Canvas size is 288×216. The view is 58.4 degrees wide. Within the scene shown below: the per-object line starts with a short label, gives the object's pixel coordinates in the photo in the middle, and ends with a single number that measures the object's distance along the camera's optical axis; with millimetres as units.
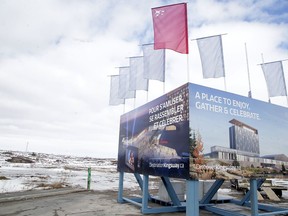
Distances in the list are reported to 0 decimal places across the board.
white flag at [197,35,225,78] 10133
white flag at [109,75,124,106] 14758
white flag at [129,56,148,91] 12617
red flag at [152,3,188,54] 9656
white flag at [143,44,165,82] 10992
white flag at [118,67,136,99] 14015
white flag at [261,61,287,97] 12383
